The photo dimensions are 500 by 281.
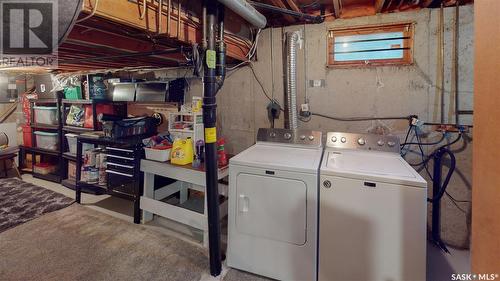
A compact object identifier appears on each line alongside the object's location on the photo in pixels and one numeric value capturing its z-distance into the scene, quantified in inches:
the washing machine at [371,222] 59.4
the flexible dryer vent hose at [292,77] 98.5
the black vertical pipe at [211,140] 69.1
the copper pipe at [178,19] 67.8
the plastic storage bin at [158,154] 102.0
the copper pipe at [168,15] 64.1
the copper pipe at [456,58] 84.0
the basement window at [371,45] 90.4
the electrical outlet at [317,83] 101.8
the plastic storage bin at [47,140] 160.9
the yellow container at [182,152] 99.0
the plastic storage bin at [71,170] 149.9
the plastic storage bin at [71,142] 148.0
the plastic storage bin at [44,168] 165.2
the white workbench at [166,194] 91.6
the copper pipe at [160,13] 60.9
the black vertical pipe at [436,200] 86.4
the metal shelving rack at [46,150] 155.3
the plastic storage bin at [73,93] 150.9
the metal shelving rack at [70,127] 140.6
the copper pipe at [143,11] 56.9
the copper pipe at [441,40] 85.4
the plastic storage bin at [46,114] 161.2
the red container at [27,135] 169.4
